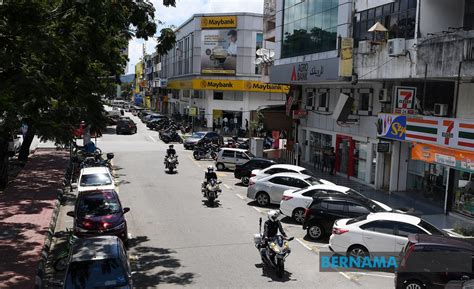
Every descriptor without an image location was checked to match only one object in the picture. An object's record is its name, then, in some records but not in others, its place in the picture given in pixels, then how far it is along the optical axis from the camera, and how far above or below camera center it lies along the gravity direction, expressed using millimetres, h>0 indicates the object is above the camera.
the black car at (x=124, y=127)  53156 -3617
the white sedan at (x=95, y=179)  19703 -3523
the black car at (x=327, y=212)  15852 -3520
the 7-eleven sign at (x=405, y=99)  21859 +145
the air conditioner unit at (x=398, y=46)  20547 +2266
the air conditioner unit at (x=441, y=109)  20625 -222
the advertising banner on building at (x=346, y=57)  24750 +2118
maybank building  58938 +3075
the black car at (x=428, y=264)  10750 -3465
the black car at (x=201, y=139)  40388 -3535
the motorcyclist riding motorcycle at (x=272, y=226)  12586 -3201
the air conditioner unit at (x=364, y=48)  23172 +2465
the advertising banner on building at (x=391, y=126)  22250 -1100
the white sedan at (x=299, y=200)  18019 -3624
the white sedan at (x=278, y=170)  23125 -3303
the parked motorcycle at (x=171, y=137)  47278 -4040
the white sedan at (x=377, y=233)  13219 -3469
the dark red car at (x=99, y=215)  14172 -3577
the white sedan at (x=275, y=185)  20750 -3605
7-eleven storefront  18656 -2112
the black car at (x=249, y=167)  26641 -3698
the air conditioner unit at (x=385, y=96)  24672 +271
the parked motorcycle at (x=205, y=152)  36000 -4064
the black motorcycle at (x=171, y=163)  29514 -3996
